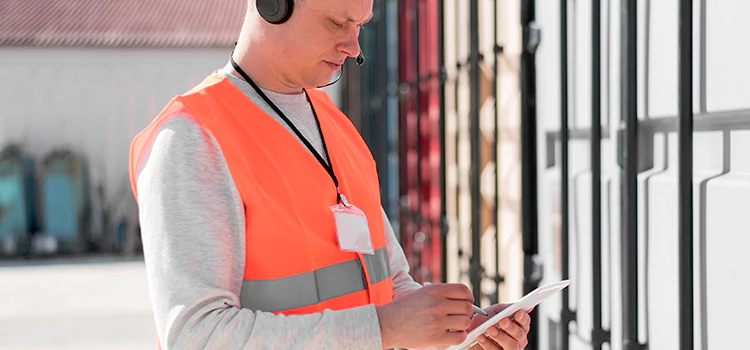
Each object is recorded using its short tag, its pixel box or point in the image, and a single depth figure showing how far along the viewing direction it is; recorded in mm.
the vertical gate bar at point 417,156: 4137
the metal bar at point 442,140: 3600
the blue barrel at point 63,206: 12852
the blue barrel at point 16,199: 12766
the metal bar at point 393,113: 5094
